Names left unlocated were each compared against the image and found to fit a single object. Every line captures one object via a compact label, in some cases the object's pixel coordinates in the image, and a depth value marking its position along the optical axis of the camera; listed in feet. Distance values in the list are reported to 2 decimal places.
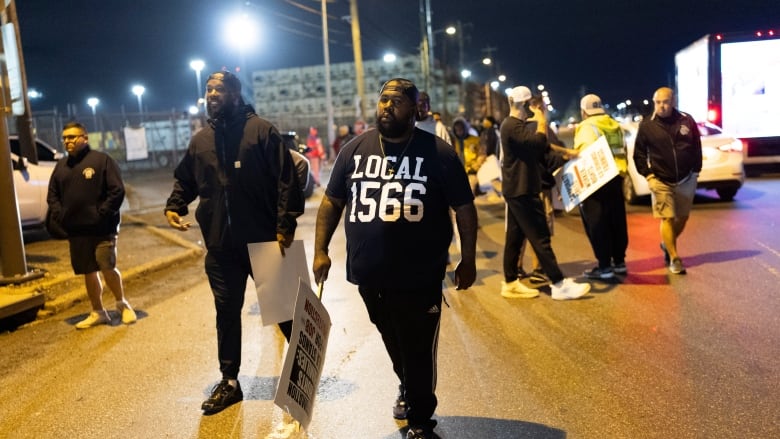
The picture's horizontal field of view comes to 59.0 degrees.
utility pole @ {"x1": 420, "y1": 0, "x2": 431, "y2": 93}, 119.03
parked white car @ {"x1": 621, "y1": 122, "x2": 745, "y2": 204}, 39.29
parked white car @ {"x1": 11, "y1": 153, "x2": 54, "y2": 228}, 34.01
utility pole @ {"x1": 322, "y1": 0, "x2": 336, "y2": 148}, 88.33
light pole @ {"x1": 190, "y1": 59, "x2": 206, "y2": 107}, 99.35
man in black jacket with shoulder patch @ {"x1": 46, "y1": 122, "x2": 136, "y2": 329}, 19.67
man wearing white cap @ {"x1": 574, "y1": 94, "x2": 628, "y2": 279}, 23.30
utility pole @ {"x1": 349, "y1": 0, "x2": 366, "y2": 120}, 88.79
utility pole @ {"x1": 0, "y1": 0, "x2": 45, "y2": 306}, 23.25
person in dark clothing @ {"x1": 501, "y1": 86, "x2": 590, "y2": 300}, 20.67
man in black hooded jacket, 14.12
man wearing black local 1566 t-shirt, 11.12
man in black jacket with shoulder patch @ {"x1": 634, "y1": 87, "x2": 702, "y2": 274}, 23.06
